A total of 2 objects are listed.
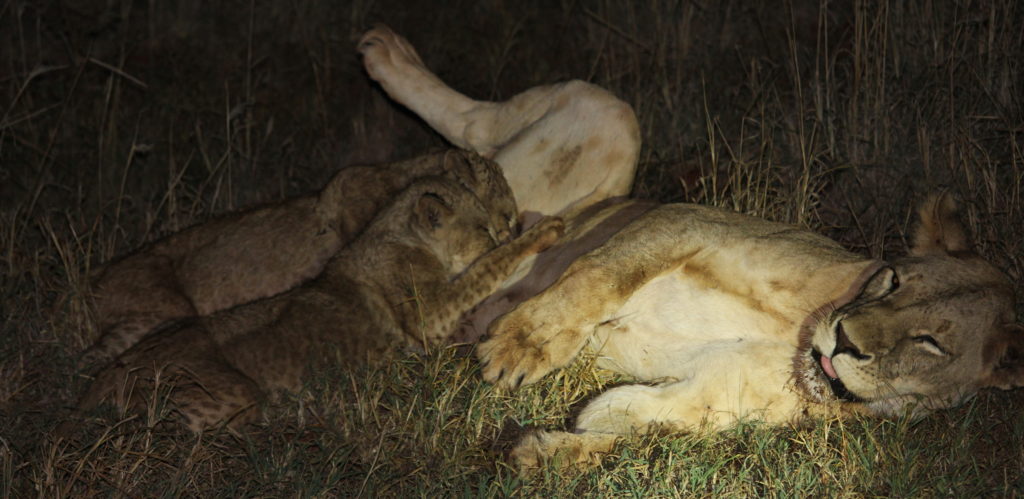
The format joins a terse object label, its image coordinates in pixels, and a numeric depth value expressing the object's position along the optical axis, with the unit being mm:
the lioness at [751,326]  6230
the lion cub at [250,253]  9031
